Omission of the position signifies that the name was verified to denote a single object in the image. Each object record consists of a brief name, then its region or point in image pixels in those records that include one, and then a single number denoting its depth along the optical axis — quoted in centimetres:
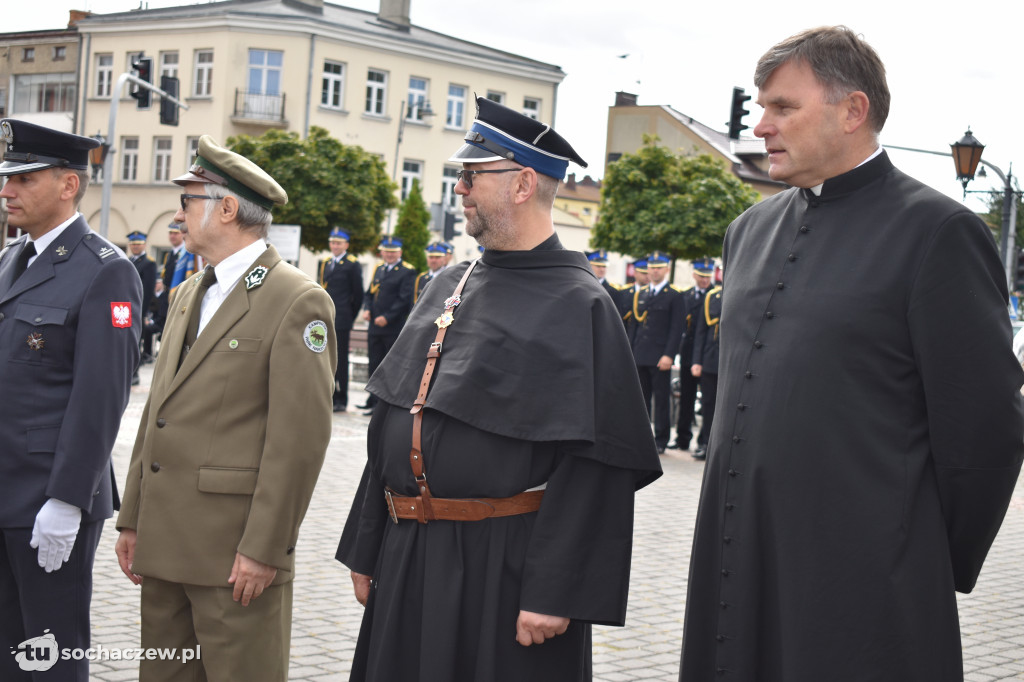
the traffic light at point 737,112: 2388
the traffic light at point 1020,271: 2573
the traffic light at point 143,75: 2477
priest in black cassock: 275
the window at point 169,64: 4766
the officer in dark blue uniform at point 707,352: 1364
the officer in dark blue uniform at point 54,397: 391
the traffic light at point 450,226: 2919
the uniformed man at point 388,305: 1666
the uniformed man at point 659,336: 1458
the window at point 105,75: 4847
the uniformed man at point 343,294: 1644
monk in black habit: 315
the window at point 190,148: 4675
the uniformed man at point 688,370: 1477
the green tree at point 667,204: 4050
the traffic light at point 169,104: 2582
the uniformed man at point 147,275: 1834
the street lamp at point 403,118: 4883
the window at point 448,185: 5166
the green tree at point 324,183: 3966
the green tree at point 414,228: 4228
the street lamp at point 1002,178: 1967
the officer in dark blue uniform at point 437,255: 1788
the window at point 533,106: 5300
